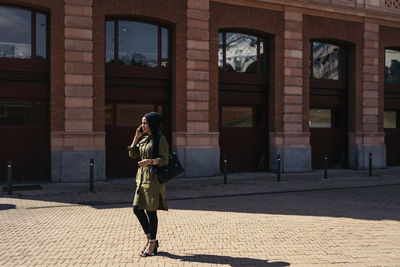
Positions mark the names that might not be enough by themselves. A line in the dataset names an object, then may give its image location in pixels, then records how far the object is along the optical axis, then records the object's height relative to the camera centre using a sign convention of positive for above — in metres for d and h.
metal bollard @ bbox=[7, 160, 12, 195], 11.33 -1.70
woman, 5.78 -0.83
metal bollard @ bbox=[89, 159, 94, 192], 11.85 -1.62
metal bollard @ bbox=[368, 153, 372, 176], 16.58 -1.64
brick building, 14.05 +1.67
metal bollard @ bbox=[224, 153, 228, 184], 13.72 -1.62
